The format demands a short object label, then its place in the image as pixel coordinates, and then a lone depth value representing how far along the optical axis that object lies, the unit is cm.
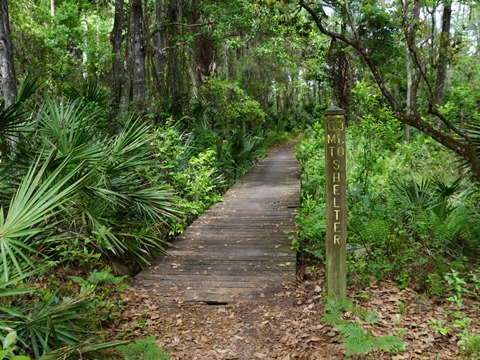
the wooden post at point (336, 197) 388
